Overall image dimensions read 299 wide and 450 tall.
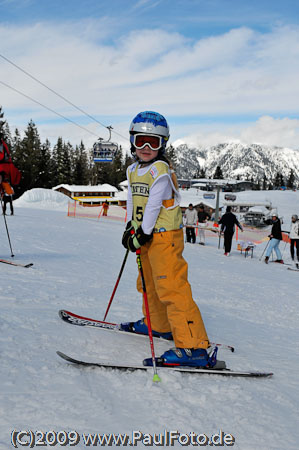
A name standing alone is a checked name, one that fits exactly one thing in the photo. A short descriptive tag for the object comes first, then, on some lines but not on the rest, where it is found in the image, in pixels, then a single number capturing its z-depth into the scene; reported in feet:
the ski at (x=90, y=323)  11.59
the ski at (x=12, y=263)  20.32
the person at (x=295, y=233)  45.57
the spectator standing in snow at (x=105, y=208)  103.04
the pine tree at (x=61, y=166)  238.07
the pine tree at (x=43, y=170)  209.36
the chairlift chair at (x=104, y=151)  95.66
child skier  9.57
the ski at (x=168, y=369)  8.52
